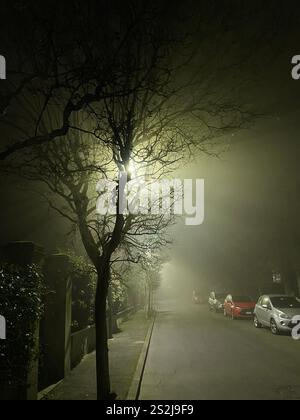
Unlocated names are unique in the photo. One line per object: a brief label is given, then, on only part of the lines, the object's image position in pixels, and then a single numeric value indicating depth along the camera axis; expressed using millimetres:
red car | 26203
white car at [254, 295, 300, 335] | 17266
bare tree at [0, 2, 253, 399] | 6246
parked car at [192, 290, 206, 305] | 59688
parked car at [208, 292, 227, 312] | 34941
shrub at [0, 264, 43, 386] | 6449
